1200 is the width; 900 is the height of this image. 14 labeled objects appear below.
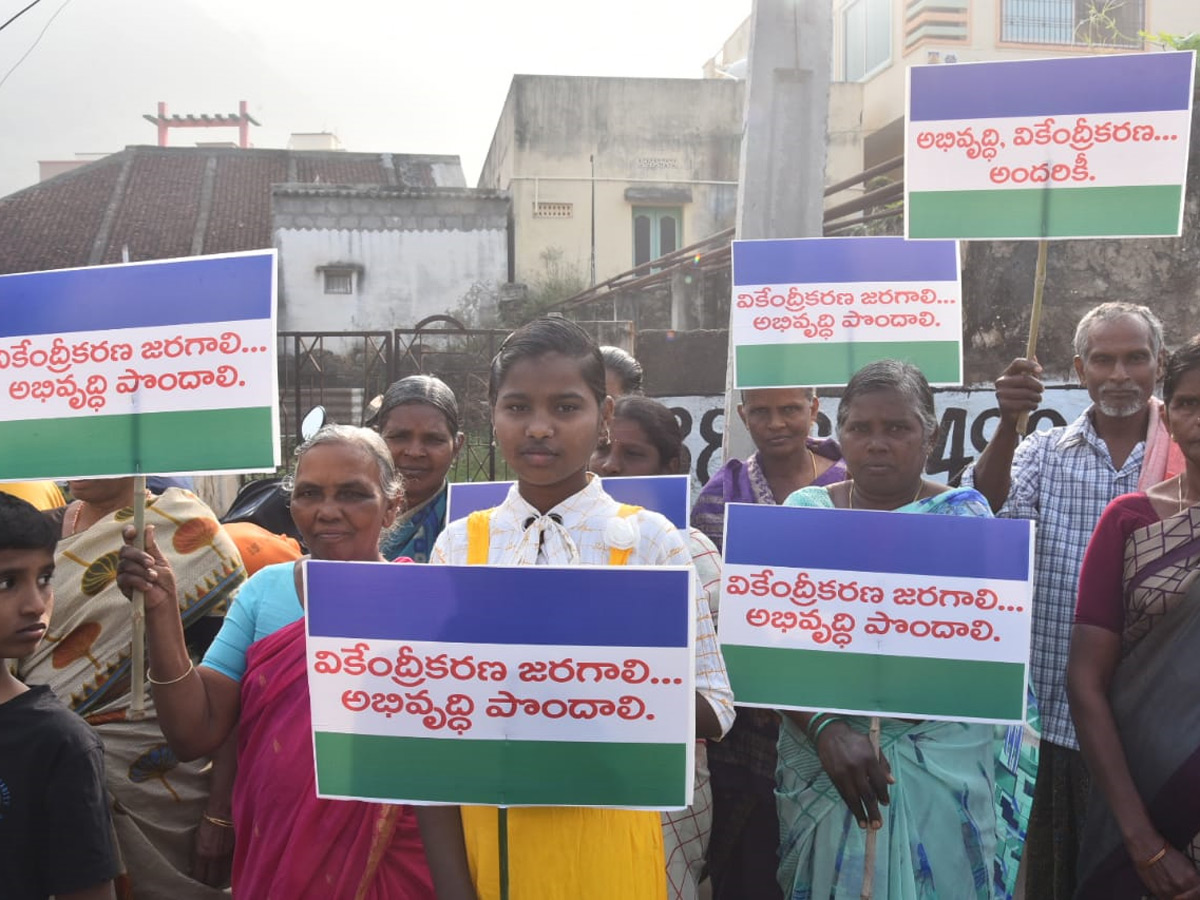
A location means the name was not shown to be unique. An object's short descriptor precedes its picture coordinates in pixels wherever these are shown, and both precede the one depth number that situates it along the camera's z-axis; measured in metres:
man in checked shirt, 3.17
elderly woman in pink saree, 2.37
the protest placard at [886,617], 2.50
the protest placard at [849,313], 3.83
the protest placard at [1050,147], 3.21
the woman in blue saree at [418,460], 3.53
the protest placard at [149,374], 2.60
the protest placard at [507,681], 1.95
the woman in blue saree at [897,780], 2.61
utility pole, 5.05
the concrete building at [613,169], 21.88
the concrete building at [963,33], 19.92
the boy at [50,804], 2.18
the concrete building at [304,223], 21.27
